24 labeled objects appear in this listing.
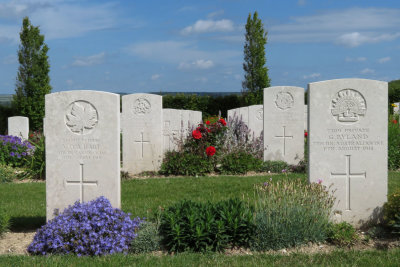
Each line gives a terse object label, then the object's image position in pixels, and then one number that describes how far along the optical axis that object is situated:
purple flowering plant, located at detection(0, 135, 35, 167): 13.04
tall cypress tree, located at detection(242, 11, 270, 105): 24.66
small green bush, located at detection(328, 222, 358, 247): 5.71
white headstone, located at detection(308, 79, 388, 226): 6.40
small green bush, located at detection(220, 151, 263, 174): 11.67
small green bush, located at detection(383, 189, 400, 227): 5.96
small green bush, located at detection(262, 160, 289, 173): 11.98
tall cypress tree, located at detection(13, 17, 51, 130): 21.97
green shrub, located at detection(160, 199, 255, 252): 5.27
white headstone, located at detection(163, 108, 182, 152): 13.45
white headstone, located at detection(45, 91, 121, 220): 6.12
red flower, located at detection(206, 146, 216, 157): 11.75
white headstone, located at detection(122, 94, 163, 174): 11.94
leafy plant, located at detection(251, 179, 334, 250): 5.44
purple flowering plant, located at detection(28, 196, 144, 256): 5.32
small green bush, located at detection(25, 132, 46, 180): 11.74
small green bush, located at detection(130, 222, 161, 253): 5.43
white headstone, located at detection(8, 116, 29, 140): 17.08
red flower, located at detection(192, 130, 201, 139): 12.27
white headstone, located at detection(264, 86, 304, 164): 12.27
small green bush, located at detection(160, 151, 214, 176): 11.55
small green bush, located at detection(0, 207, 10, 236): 6.14
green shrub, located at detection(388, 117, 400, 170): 11.97
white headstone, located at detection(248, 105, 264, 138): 15.38
